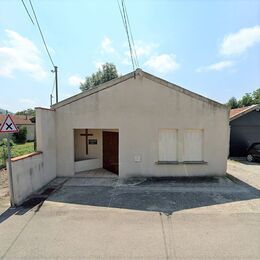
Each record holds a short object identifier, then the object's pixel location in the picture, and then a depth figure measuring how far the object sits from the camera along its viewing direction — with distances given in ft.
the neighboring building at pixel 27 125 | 96.08
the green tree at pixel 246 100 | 107.75
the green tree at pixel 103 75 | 78.35
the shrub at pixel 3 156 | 33.20
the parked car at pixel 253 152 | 38.20
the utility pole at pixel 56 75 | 55.73
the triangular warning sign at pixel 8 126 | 17.31
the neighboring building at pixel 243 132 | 43.98
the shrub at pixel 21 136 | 85.44
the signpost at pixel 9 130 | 16.88
